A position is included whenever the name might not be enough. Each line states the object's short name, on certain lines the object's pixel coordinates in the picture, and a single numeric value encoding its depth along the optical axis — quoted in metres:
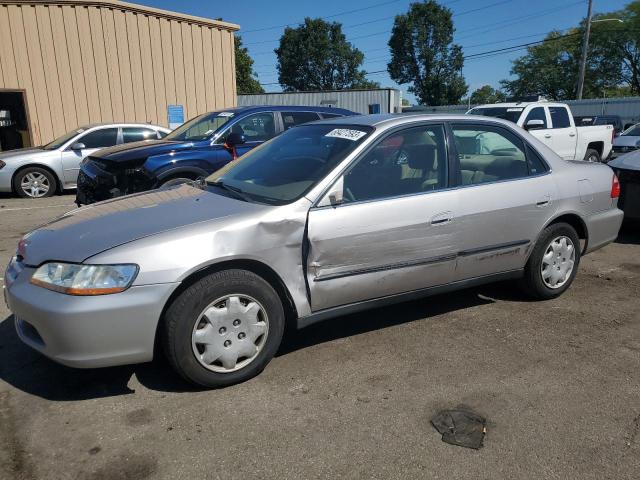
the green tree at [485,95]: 84.54
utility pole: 35.00
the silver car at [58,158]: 10.54
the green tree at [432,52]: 70.19
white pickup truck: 11.41
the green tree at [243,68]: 53.03
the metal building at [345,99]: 27.72
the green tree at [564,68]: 56.81
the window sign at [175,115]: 15.88
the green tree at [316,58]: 80.12
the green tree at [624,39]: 52.97
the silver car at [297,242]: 2.86
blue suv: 6.88
